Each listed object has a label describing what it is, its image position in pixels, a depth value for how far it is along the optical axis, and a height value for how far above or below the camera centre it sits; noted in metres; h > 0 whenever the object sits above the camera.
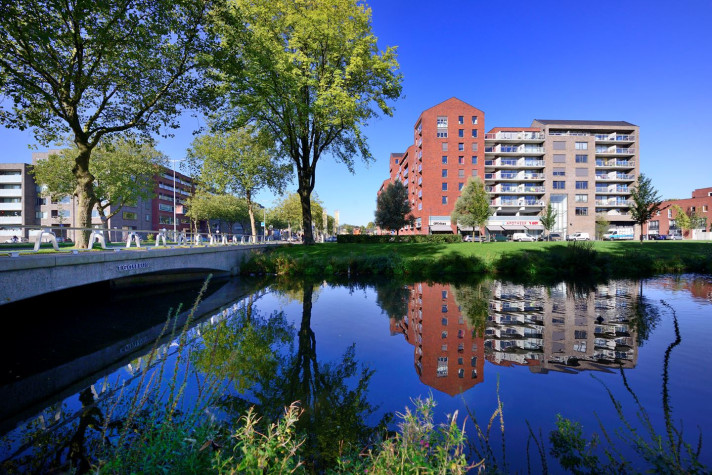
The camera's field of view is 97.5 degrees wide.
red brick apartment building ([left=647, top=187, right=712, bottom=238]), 71.50 +5.10
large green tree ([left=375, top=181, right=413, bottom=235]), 48.50 +4.38
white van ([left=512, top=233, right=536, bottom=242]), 52.52 -0.39
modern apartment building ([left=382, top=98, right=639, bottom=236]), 55.28 +12.47
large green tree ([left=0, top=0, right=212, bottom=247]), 10.94 +7.22
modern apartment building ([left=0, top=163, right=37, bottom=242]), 56.94 +8.66
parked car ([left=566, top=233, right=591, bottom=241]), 56.77 -0.33
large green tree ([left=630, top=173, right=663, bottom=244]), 34.28 +3.40
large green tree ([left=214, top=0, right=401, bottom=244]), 18.02 +10.69
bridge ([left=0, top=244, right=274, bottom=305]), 7.44 -0.94
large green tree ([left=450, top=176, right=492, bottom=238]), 37.19 +3.69
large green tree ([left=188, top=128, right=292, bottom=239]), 32.16 +8.02
